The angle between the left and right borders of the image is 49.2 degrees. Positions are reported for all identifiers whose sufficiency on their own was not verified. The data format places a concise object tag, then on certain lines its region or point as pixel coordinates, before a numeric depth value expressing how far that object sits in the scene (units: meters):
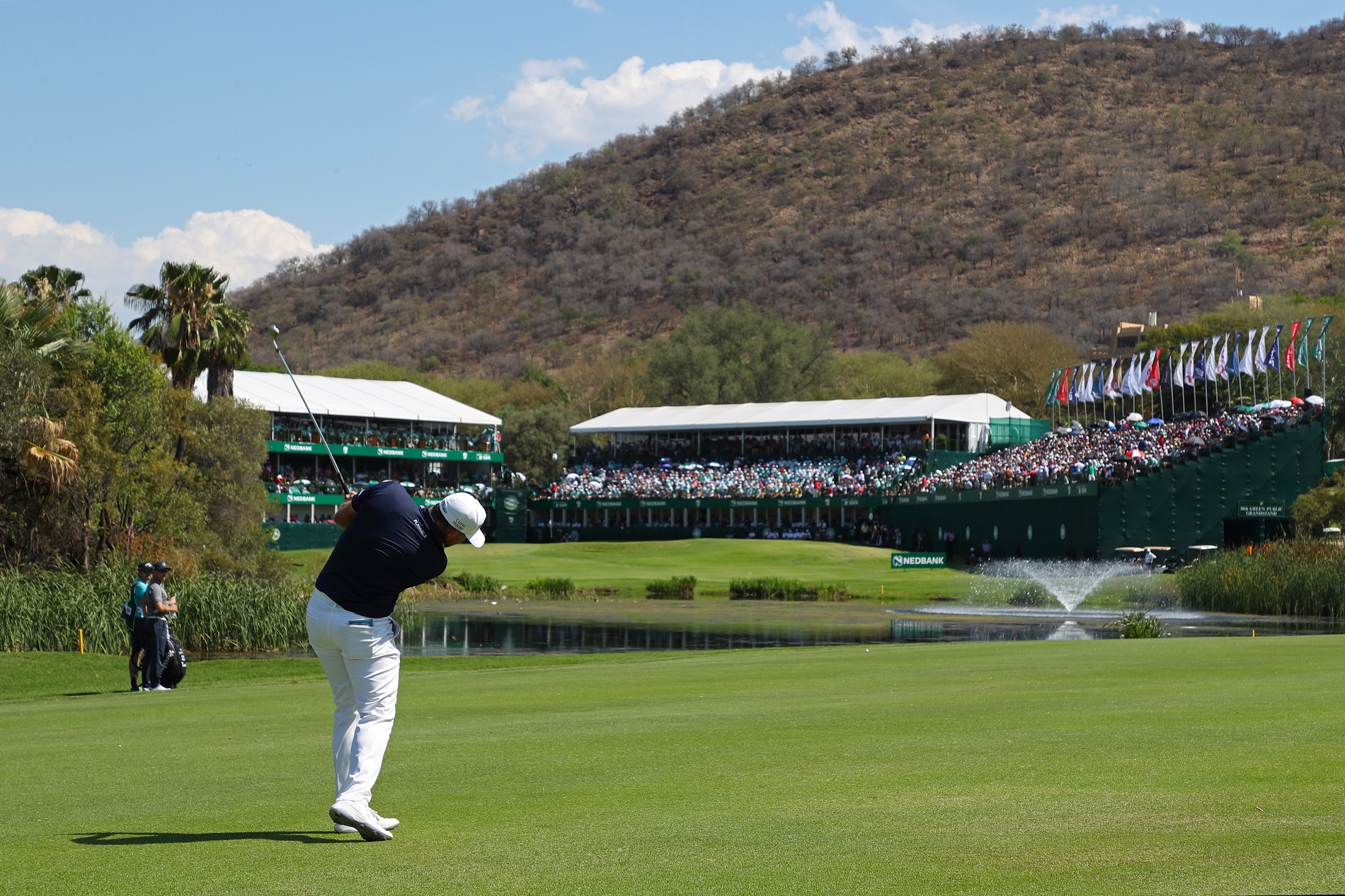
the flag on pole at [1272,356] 59.84
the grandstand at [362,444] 77.69
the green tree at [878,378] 111.06
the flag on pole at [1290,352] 57.31
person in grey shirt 18.88
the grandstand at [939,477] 58.00
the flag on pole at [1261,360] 59.56
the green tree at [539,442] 95.62
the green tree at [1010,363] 102.50
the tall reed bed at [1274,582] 37.50
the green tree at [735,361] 106.81
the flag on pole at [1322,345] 56.00
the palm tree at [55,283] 48.43
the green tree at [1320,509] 51.25
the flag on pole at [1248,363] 59.53
